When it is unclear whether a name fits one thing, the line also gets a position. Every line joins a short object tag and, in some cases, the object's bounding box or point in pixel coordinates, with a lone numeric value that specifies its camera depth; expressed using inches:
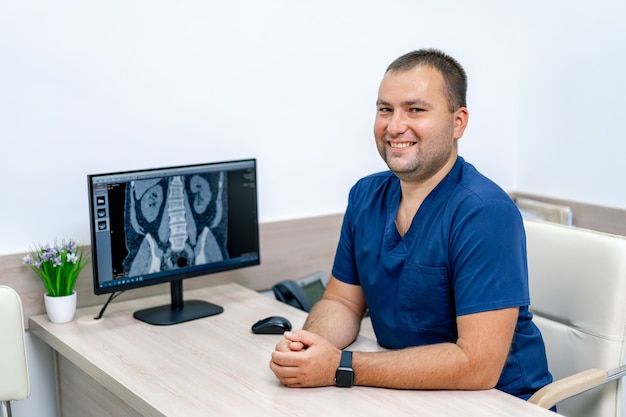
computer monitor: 79.5
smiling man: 63.1
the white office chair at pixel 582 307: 73.4
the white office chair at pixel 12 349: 72.1
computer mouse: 77.5
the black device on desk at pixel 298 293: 93.3
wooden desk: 59.9
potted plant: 80.9
